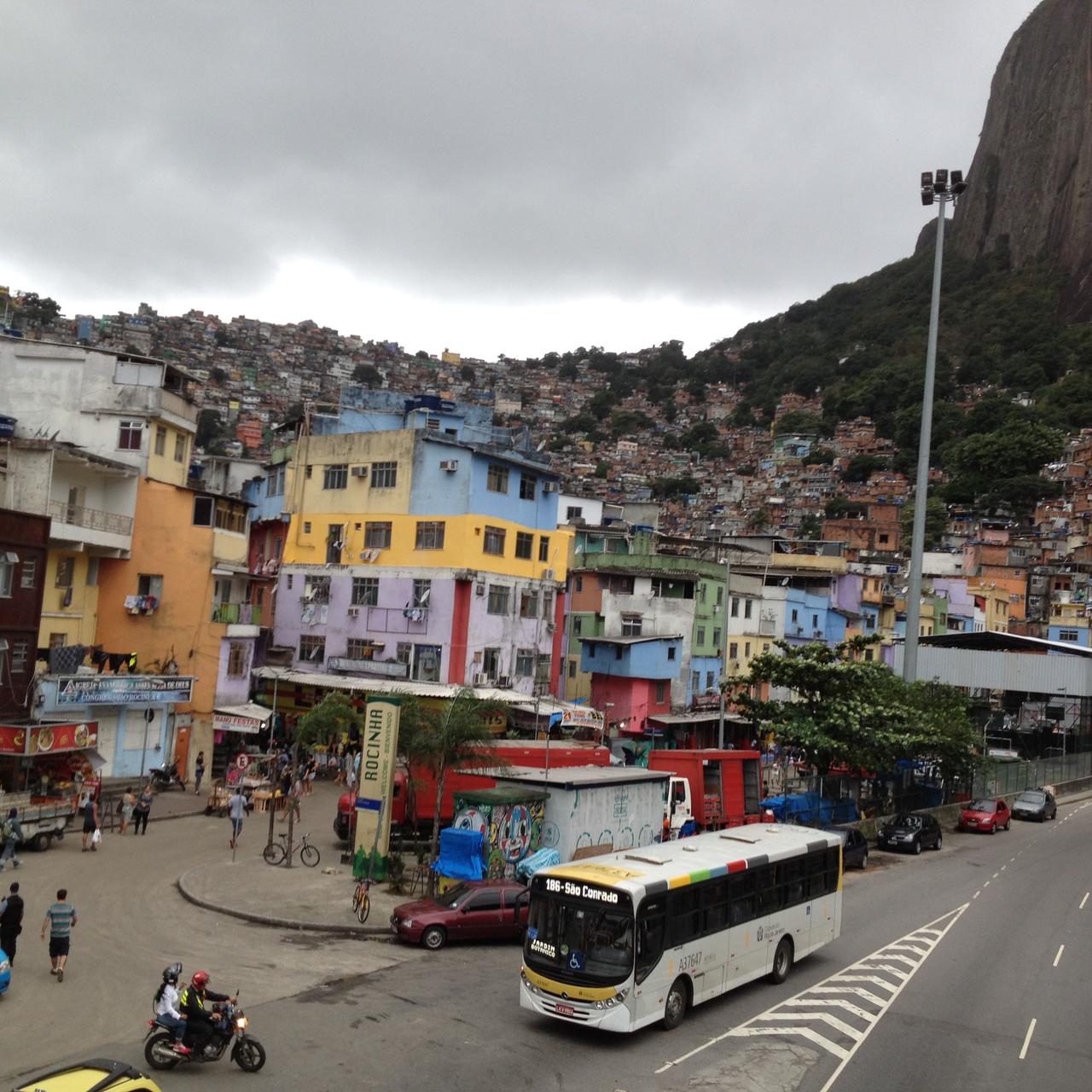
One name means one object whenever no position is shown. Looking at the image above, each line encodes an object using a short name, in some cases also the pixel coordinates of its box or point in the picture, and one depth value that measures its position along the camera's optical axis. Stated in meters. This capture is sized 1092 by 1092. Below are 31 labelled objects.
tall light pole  39.88
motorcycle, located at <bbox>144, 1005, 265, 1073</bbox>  12.76
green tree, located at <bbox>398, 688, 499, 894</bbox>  25.39
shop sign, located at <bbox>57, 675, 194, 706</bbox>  32.09
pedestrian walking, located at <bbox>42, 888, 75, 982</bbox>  16.02
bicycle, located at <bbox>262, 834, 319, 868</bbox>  25.81
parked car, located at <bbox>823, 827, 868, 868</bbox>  30.97
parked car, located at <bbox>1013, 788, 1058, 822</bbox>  45.66
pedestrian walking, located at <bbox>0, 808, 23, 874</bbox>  23.55
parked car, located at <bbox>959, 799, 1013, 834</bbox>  41.56
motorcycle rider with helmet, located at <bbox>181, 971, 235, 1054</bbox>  12.78
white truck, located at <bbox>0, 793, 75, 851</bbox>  25.50
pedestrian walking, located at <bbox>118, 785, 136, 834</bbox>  29.20
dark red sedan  19.56
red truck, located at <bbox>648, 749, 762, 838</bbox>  32.56
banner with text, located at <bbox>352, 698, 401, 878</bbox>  24.42
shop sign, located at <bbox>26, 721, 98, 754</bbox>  28.03
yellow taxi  9.14
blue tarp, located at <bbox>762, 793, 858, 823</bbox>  34.62
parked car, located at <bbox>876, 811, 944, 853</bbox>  35.06
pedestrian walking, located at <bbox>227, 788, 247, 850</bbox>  27.30
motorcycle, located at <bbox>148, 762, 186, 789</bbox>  35.62
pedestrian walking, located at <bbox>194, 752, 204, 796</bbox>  37.68
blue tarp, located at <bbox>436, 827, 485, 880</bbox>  22.69
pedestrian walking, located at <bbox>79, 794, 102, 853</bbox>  26.12
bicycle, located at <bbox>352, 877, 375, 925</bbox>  20.88
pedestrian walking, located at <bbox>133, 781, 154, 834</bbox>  29.22
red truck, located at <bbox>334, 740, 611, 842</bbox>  27.14
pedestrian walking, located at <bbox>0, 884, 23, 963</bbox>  16.11
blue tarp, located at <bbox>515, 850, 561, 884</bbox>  22.84
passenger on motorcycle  12.72
